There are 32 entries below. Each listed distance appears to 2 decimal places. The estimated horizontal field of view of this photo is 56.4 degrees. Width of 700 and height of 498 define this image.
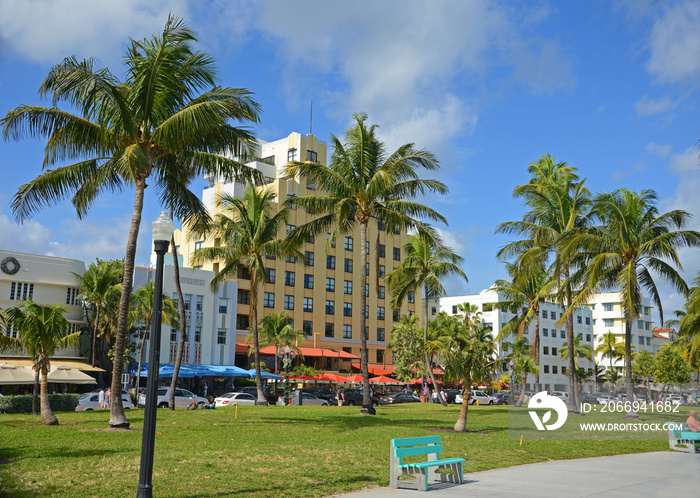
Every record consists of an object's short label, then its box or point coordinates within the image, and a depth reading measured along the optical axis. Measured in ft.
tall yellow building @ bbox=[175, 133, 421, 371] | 229.45
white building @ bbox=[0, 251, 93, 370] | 149.07
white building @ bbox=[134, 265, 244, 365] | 182.80
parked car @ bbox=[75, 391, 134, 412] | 106.01
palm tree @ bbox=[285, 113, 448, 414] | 89.45
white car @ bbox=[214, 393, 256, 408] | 125.90
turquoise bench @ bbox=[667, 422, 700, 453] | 57.27
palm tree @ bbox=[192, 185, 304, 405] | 114.42
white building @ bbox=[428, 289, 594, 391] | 323.16
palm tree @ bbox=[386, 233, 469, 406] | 141.79
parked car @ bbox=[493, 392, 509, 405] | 184.91
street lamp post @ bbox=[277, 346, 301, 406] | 165.68
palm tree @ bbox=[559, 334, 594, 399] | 267.29
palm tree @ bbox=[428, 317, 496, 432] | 67.51
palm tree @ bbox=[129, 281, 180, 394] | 149.89
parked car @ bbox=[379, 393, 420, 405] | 159.43
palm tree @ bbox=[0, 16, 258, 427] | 58.03
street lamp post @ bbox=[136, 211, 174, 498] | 27.50
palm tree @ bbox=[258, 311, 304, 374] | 189.47
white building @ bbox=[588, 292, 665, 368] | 364.79
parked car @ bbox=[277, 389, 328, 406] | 140.15
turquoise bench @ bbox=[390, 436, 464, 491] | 34.45
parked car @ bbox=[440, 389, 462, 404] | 176.86
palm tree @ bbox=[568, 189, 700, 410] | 92.22
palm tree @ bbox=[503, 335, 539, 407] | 130.13
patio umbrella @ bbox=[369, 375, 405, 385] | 194.29
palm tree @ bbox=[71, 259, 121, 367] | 158.20
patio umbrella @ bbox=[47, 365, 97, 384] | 113.50
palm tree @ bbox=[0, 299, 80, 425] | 65.36
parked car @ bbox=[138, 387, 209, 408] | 120.67
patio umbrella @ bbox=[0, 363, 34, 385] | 102.22
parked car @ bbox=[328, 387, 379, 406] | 144.15
